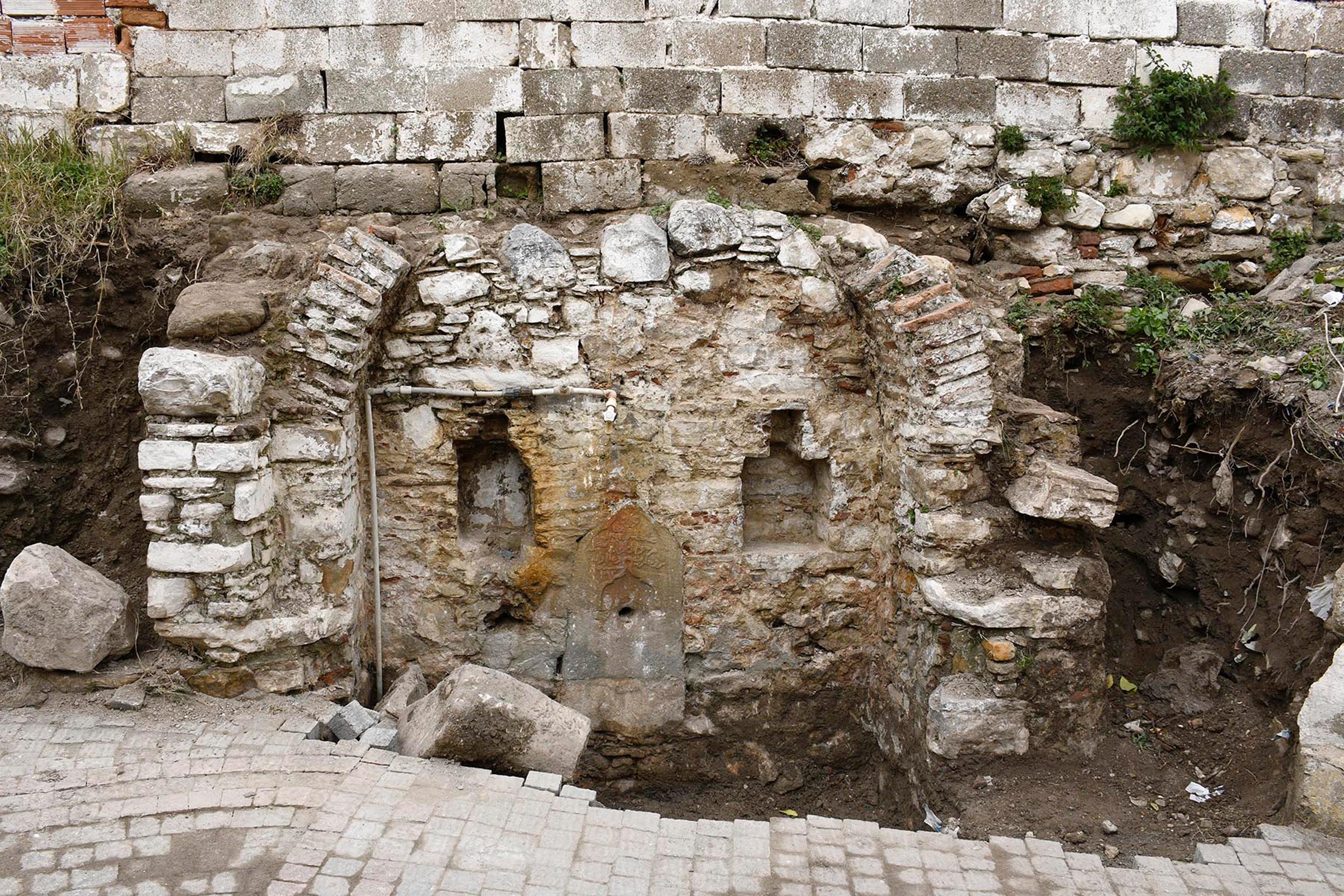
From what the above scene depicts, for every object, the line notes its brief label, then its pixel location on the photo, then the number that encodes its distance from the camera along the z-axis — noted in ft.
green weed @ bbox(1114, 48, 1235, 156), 18.58
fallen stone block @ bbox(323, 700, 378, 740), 14.64
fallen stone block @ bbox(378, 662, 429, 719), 15.93
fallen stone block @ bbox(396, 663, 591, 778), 13.58
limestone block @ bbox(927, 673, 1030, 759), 15.90
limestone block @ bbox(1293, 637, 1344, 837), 12.78
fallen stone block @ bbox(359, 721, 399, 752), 14.30
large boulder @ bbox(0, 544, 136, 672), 14.26
